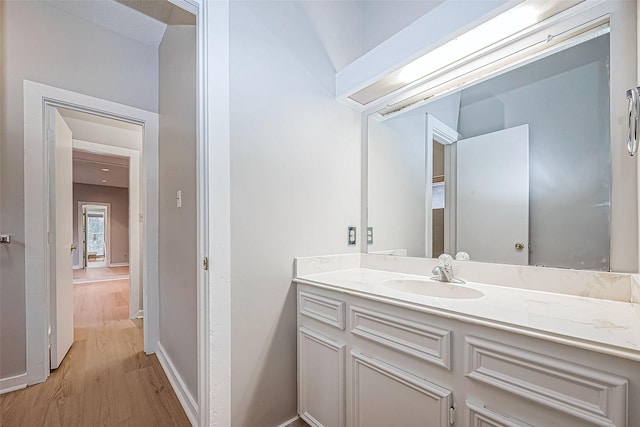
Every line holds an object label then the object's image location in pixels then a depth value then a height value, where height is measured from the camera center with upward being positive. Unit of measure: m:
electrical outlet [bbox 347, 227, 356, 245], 1.80 -0.16
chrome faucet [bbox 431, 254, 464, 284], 1.33 -0.29
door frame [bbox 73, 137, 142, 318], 3.19 -0.03
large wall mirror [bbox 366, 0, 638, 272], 1.00 +0.22
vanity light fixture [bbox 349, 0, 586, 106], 1.06 +0.77
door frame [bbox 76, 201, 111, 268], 7.39 -0.39
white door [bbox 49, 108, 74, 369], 2.04 -0.27
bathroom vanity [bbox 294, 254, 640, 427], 0.65 -0.42
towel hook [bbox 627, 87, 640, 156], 0.81 +0.28
